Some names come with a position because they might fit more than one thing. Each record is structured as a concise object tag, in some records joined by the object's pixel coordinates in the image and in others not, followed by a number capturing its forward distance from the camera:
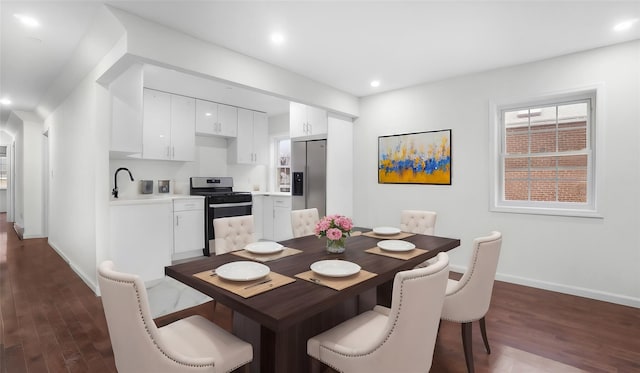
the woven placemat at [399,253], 2.06
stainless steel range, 4.86
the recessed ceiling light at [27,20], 2.57
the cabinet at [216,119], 5.24
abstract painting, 4.08
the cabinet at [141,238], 3.20
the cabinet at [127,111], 3.24
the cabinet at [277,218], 5.48
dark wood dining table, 1.29
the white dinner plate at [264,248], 2.08
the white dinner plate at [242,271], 1.54
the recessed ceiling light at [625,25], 2.59
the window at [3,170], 10.19
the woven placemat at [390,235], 2.63
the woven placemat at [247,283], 1.42
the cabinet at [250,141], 5.85
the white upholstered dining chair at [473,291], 1.85
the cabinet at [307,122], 4.73
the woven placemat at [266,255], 2.00
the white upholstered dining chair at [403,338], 1.22
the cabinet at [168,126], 4.65
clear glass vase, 2.14
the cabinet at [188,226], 4.59
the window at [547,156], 3.31
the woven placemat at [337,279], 1.51
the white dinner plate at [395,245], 2.16
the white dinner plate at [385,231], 2.69
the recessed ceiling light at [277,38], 2.82
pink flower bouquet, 2.10
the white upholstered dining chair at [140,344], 1.16
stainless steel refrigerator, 4.81
